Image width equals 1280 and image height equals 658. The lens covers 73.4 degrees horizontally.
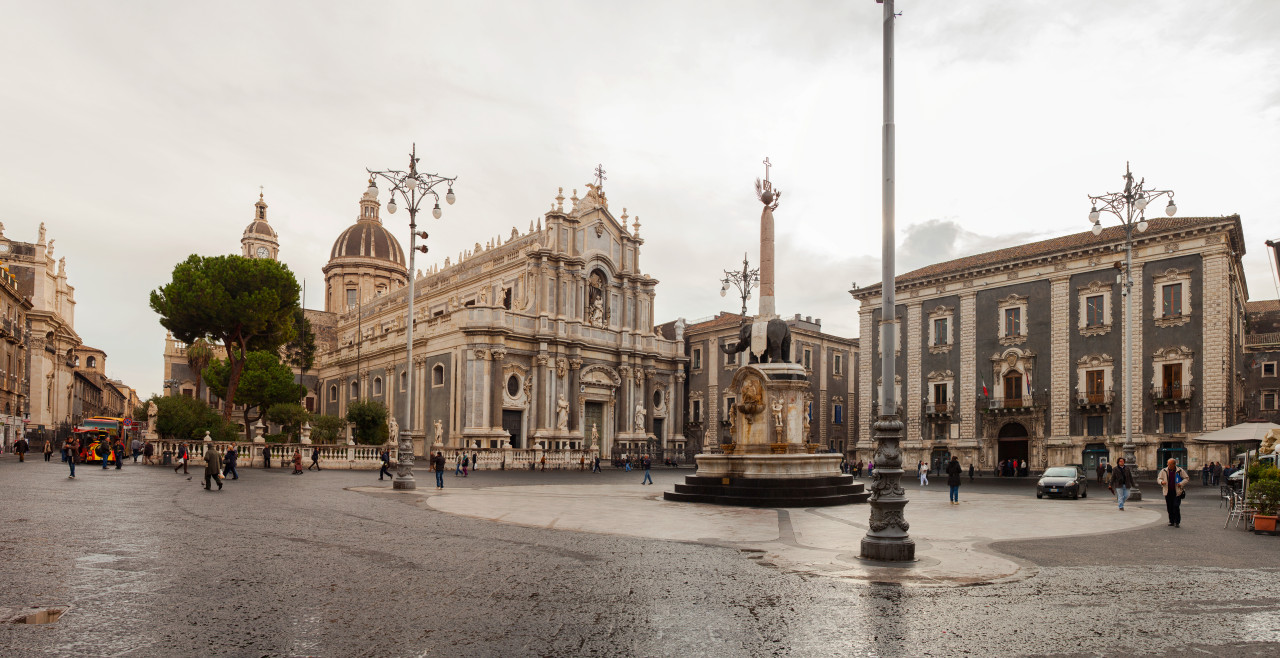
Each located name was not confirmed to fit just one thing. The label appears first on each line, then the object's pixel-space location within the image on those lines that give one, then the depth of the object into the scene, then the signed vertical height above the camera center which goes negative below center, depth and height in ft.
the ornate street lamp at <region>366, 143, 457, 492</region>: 80.64 +16.04
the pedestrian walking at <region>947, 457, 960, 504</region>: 76.13 -8.62
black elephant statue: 76.54 +3.23
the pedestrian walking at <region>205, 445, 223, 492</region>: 71.82 -7.74
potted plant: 52.19 -7.40
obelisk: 79.56 +13.01
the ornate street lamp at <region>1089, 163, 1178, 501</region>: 84.02 +17.36
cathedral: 165.89 +5.66
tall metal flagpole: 36.99 -4.01
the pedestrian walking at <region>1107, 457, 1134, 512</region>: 71.61 -8.28
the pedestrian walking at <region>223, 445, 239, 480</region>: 90.02 -9.13
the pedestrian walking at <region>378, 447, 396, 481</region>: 98.89 -10.05
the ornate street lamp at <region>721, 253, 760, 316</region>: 120.98 +14.33
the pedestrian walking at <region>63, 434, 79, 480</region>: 88.64 -8.26
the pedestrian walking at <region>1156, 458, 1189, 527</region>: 55.01 -6.92
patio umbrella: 84.02 -5.04
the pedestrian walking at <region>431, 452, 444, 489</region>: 86.79 -9.27
